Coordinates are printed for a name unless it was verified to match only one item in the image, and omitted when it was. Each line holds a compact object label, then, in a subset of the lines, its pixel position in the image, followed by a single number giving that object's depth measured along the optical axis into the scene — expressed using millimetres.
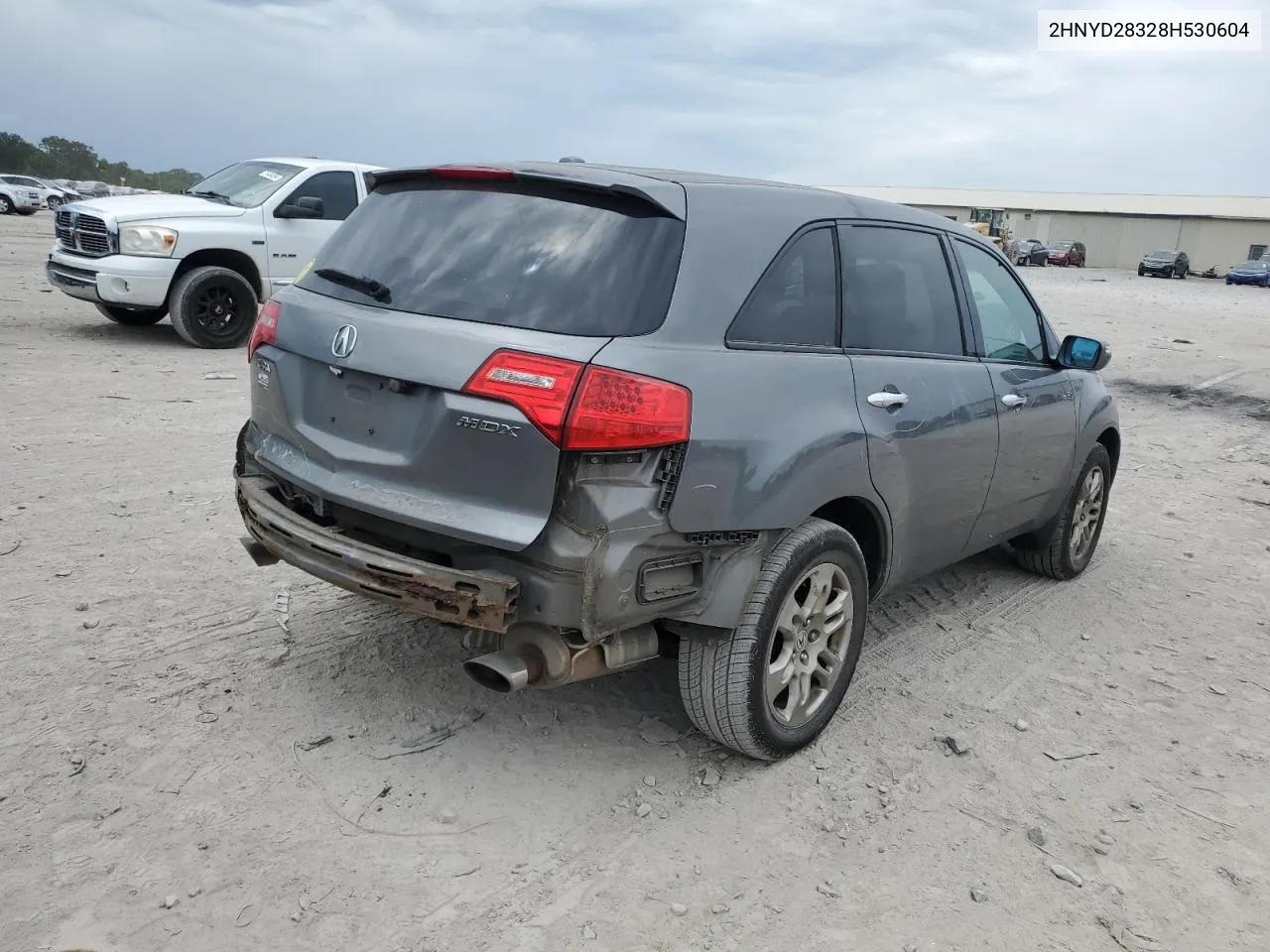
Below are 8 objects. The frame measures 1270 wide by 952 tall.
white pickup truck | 9812
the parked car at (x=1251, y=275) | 44031
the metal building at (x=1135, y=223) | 58969
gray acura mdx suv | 2748
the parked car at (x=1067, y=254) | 52594
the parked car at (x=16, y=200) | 37625
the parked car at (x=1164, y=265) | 47906
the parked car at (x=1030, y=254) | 49469
